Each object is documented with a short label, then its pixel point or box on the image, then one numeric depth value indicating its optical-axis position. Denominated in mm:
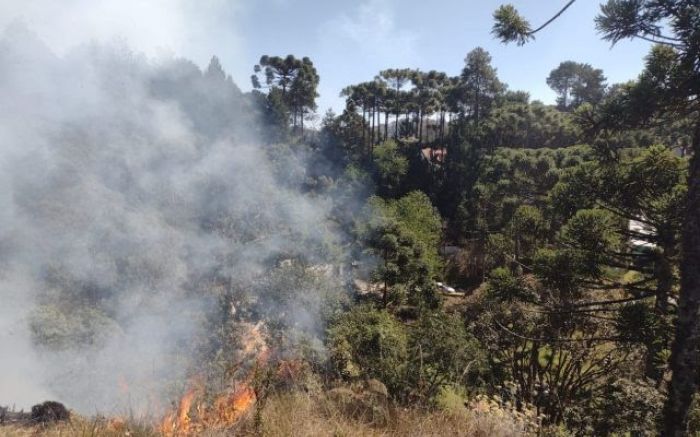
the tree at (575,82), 36156
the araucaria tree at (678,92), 4277
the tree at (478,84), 30406
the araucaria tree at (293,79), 32031
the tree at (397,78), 33938
